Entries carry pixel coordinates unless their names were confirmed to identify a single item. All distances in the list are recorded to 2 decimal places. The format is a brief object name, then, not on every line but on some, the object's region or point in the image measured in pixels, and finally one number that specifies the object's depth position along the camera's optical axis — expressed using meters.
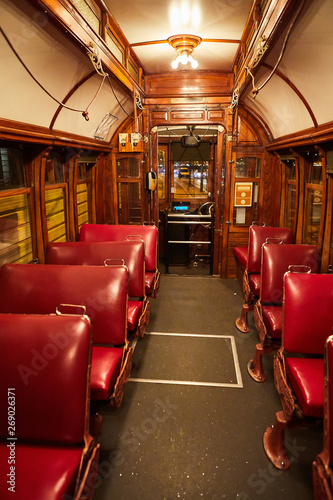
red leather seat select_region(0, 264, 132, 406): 2.16
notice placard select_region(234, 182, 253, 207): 5.34
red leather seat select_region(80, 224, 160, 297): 3.82
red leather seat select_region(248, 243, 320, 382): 2.64
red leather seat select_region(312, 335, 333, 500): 1.31
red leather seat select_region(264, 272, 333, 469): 1.94
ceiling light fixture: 3.38
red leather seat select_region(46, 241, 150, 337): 3.00
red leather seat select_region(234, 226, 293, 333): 3.60
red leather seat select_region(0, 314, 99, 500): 1.43
